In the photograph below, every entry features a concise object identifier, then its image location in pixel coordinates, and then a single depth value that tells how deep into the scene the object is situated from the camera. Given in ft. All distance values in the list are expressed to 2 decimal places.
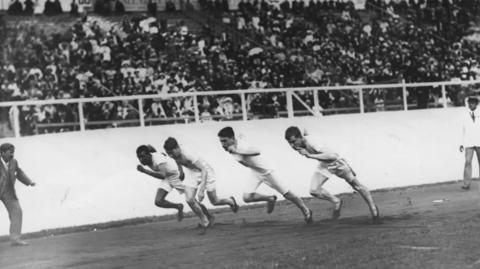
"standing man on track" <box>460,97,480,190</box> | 77.15
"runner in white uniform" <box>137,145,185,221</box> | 62.95
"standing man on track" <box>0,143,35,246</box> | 57.57
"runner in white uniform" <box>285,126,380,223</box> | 58.75
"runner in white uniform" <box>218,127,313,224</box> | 63.21
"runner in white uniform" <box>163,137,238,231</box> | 61.52
